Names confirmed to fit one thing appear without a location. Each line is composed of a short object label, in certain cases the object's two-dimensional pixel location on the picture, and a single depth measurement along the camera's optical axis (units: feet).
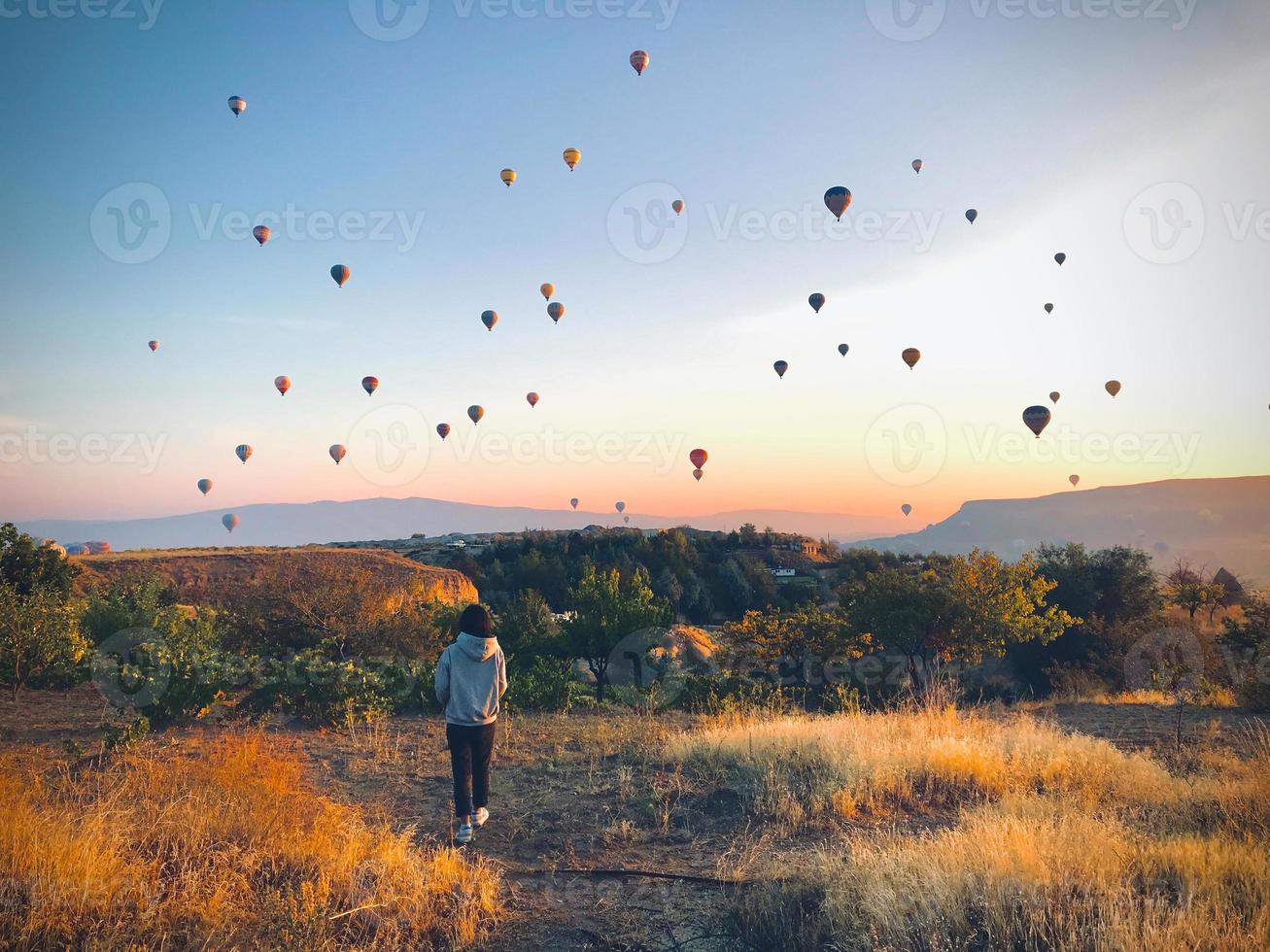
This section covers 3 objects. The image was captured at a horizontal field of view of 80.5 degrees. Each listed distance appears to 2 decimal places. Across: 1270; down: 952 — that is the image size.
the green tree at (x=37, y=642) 44.14
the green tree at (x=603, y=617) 63.52
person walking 24.13
